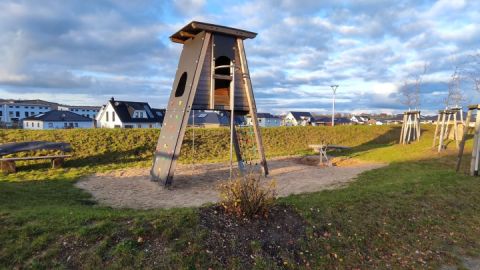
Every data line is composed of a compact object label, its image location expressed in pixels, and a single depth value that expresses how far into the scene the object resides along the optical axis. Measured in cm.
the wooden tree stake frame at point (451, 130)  1576
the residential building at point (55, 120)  4581
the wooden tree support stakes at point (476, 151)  951
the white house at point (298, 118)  7275
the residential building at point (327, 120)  7650
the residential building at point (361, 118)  10299
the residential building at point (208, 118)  5209
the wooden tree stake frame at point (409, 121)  2084
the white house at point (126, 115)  4284
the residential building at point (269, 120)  7488
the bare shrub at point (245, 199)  492
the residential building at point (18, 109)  7074
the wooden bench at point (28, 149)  1140
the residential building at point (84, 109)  8319
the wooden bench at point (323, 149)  1389
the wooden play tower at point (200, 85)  917
